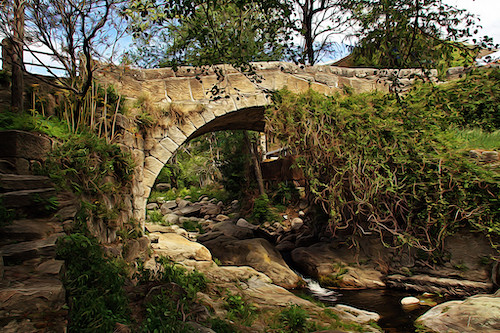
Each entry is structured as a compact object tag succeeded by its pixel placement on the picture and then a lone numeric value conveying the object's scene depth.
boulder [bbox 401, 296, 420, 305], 4.54
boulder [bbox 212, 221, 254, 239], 8.16
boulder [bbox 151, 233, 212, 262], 5.01
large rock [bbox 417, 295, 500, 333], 3.31
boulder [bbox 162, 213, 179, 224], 10.93
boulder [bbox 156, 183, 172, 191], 17.23
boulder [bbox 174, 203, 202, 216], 12.32
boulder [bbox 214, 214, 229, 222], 11.42
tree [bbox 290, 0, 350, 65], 10.19
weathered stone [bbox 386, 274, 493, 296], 4.65
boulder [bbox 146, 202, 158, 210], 13.45
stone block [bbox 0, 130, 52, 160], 2.64
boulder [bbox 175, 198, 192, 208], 13.96
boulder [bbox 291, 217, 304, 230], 9.20
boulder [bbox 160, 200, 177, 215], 13.09
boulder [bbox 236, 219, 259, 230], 9.77
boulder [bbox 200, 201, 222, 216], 12.31
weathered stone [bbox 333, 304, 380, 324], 3.87
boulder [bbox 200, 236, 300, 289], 5.47
